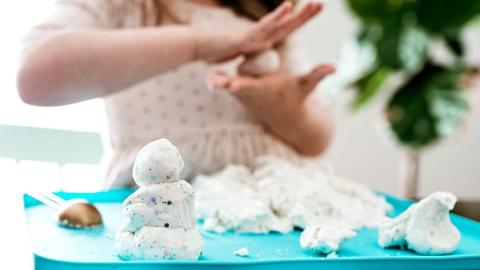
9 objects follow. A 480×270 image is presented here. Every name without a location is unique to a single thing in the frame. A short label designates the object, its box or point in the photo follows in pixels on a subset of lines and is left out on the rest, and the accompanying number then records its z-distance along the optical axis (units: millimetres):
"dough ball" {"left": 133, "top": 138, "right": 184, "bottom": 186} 715
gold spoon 826
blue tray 667
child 941
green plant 2403
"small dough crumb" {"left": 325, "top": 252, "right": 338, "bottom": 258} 746
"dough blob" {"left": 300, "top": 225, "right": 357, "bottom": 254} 754
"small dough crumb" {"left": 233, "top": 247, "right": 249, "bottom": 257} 739
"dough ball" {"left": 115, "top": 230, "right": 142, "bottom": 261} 696
